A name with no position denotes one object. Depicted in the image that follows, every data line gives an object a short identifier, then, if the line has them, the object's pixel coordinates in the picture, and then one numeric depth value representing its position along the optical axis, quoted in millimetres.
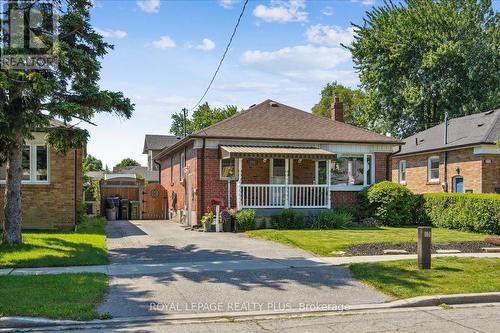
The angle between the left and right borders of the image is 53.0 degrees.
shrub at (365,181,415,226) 20859
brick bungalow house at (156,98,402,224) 20047
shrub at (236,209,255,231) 18672
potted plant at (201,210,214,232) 18656
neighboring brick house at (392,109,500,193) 24562
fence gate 29328
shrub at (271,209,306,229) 19125
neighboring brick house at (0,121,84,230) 17516
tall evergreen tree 11484
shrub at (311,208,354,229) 19250
